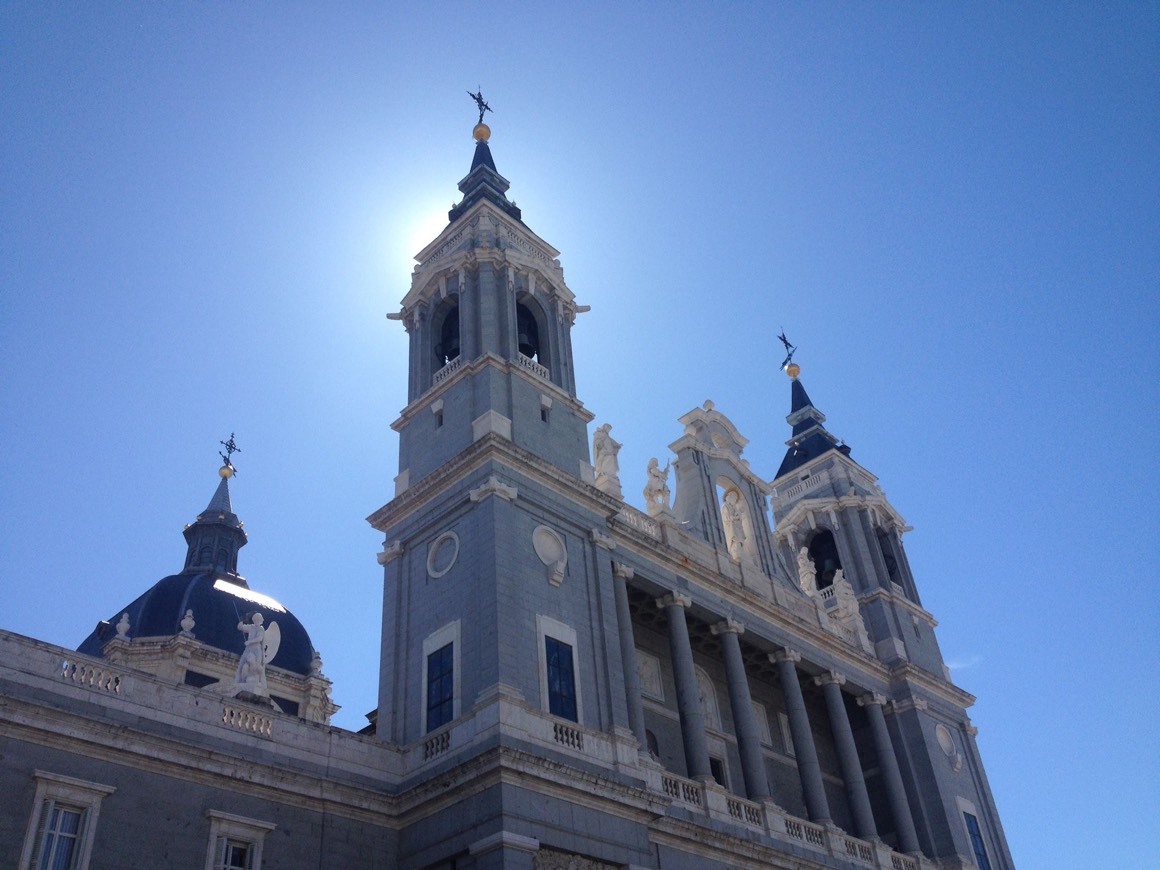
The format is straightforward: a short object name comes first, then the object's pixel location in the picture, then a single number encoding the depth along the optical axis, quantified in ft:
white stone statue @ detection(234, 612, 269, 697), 81.56
